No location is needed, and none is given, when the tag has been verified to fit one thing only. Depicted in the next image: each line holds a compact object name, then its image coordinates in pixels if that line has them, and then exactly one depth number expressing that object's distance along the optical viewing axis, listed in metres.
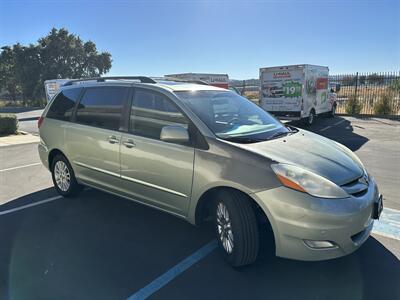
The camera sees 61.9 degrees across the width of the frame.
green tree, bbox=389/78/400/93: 17.69
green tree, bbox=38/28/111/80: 37.78
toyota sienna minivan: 2.77
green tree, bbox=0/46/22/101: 40.06
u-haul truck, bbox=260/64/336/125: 13.10
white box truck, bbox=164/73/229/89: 17.45
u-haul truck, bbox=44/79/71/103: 22.45
